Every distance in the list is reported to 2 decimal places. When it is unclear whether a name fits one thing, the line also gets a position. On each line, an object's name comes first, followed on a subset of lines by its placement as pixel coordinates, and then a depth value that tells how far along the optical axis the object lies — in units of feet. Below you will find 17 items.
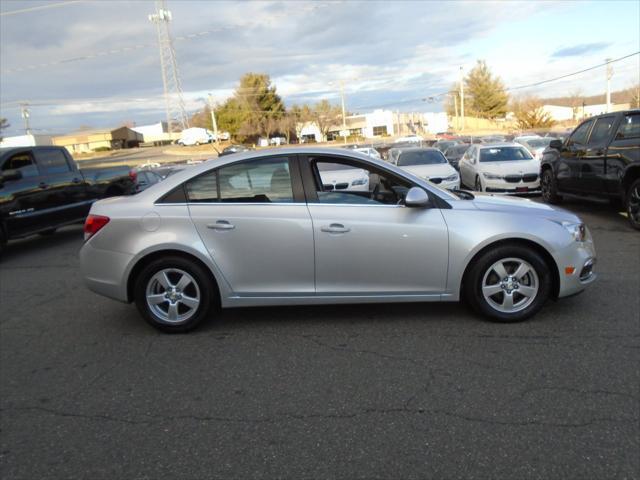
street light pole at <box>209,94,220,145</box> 220.68
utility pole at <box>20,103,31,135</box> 226.95
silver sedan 14.78
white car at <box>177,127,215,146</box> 224.16
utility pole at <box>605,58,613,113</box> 158.71
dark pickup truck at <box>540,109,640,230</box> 27.53
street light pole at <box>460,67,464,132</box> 211.22
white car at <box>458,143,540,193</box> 42.83
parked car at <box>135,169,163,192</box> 49.46
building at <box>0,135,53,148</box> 224.98
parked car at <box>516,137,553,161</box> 70.10
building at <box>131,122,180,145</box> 317.83
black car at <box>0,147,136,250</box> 30.32
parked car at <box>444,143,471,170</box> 79.00
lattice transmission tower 251.41
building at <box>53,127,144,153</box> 293.23
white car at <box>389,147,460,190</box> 44.06
